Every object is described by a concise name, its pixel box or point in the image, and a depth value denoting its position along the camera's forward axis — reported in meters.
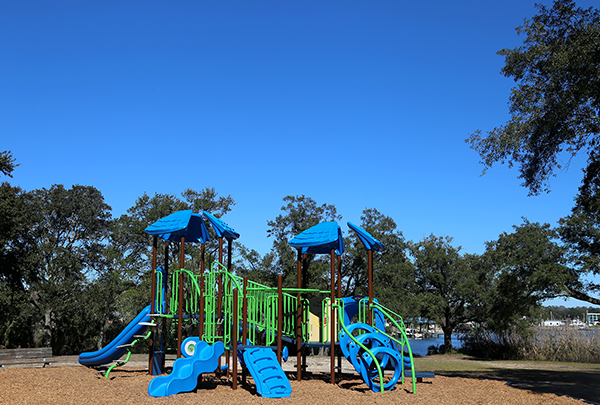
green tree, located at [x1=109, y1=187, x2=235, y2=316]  23.59
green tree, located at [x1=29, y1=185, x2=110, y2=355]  24.58
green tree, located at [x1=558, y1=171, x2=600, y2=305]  18.08
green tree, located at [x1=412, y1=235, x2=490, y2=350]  25.47
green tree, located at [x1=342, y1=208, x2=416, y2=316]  23.86
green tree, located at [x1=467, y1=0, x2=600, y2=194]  9.51
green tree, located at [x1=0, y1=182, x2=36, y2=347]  22.05
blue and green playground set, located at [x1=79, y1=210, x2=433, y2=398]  8.96
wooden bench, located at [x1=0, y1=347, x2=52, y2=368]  12.81
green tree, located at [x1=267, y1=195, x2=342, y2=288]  23.92
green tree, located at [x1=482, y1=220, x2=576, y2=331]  18.83
